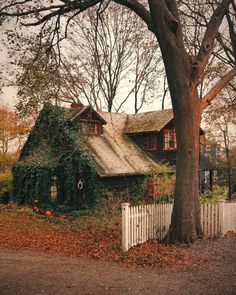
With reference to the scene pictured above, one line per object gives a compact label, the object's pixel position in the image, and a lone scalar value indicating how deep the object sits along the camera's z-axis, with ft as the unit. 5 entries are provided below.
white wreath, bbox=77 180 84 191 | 76.88
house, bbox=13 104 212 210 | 77.10
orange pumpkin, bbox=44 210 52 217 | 70.40
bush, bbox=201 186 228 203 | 53.46
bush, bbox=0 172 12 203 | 92.82
